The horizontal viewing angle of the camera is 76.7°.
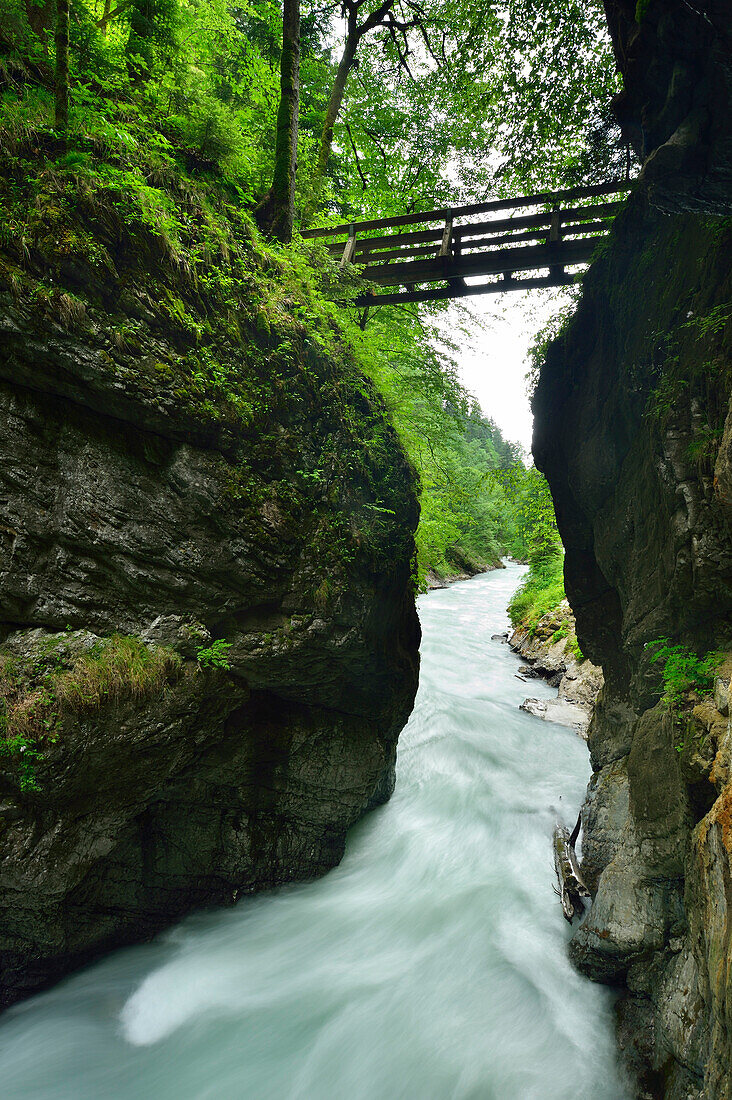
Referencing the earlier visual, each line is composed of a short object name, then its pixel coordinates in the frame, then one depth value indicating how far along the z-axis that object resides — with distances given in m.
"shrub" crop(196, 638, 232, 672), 5.32
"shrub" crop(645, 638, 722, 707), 4.30
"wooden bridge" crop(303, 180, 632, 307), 6.91
